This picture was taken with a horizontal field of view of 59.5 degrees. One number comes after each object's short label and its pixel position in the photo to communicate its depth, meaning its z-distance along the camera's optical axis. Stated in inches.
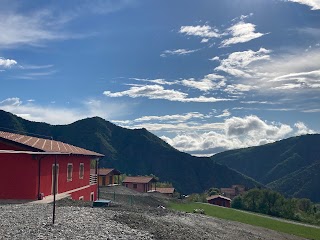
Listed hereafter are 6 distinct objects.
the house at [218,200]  2742.0
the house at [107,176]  1927.0
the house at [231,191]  4410.5
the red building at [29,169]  774.6
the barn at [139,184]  2523.0
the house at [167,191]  2742.0
